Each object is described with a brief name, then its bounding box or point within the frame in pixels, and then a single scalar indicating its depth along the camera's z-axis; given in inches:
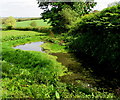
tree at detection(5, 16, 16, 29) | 2161.3
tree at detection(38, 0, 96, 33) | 1320.4
